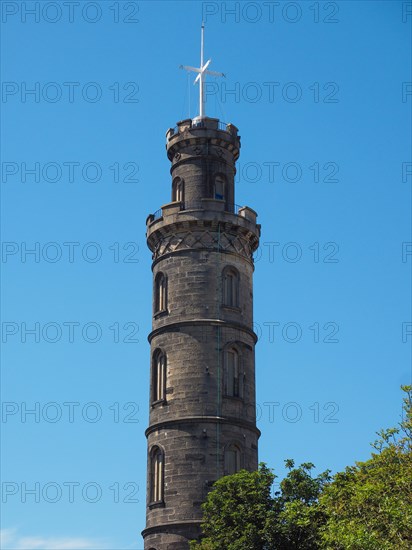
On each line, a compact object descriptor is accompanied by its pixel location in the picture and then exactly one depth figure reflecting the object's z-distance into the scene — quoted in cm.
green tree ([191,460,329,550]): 4044
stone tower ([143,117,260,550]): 4900
